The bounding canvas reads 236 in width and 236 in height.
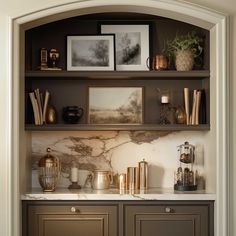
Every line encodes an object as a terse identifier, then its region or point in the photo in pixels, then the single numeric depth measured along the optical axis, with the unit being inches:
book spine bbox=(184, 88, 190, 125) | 166.2
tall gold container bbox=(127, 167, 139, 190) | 167.2
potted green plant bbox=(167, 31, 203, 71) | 163.3
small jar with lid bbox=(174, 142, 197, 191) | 163.8
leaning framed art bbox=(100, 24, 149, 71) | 171.5
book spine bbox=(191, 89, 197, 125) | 164.1
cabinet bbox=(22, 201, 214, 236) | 154.3
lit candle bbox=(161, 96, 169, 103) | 167.3
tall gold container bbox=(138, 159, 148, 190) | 167.6
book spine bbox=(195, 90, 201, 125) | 164.4
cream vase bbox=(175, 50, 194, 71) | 163.2
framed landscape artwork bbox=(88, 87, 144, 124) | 172.1
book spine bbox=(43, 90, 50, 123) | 166.0
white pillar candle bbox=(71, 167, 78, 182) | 168.7
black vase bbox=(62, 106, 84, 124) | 167.0
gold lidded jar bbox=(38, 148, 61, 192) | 161.3
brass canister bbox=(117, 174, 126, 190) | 165.0
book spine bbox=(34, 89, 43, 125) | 163.8
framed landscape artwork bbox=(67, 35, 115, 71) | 169.9
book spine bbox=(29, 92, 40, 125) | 162.7
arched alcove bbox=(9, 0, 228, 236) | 149.9
